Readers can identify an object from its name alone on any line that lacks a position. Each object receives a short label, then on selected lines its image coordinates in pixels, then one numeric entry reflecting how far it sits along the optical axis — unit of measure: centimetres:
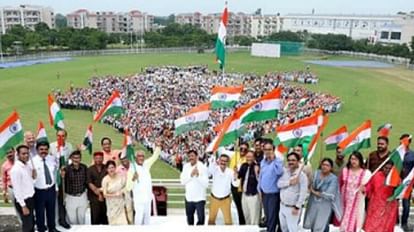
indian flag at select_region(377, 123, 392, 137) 622
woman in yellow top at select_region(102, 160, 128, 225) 550
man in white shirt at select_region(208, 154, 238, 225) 569
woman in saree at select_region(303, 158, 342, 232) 503
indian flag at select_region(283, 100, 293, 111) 2126
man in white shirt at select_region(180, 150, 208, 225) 570
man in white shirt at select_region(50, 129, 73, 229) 559
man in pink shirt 523
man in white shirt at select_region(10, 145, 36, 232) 493
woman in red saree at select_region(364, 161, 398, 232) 505
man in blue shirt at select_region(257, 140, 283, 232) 513
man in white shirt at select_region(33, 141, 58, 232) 518
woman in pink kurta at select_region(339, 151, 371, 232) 506
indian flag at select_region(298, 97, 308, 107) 2231
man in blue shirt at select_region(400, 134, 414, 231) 558
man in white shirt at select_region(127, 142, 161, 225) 557
